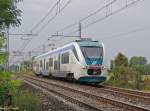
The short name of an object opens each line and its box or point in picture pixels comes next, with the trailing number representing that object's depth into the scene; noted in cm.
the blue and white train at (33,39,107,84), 3369
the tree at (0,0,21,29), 2221
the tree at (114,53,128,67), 4403
